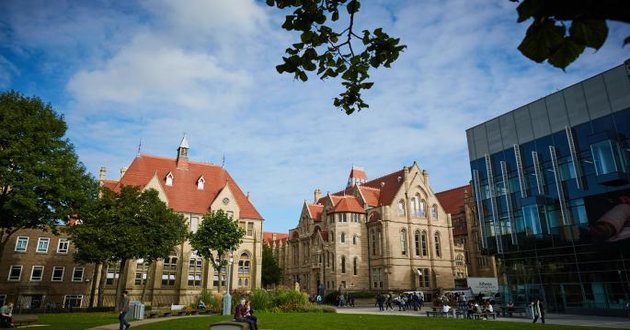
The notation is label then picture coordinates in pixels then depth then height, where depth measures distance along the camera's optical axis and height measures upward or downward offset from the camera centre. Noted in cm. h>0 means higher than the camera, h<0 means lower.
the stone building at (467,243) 6556 +628
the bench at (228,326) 1211 -125
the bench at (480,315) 2783 -236
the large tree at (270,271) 8150 +228
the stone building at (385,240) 5894 +613
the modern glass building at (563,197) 2944 +678
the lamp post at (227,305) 2966 -157
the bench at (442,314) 3094 -249
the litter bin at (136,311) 2666 -175
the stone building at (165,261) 4666 +300
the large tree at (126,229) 3541 +486
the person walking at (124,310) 1731 -111
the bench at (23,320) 2031 -173
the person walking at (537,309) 2344 -176
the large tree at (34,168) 2684 +793
